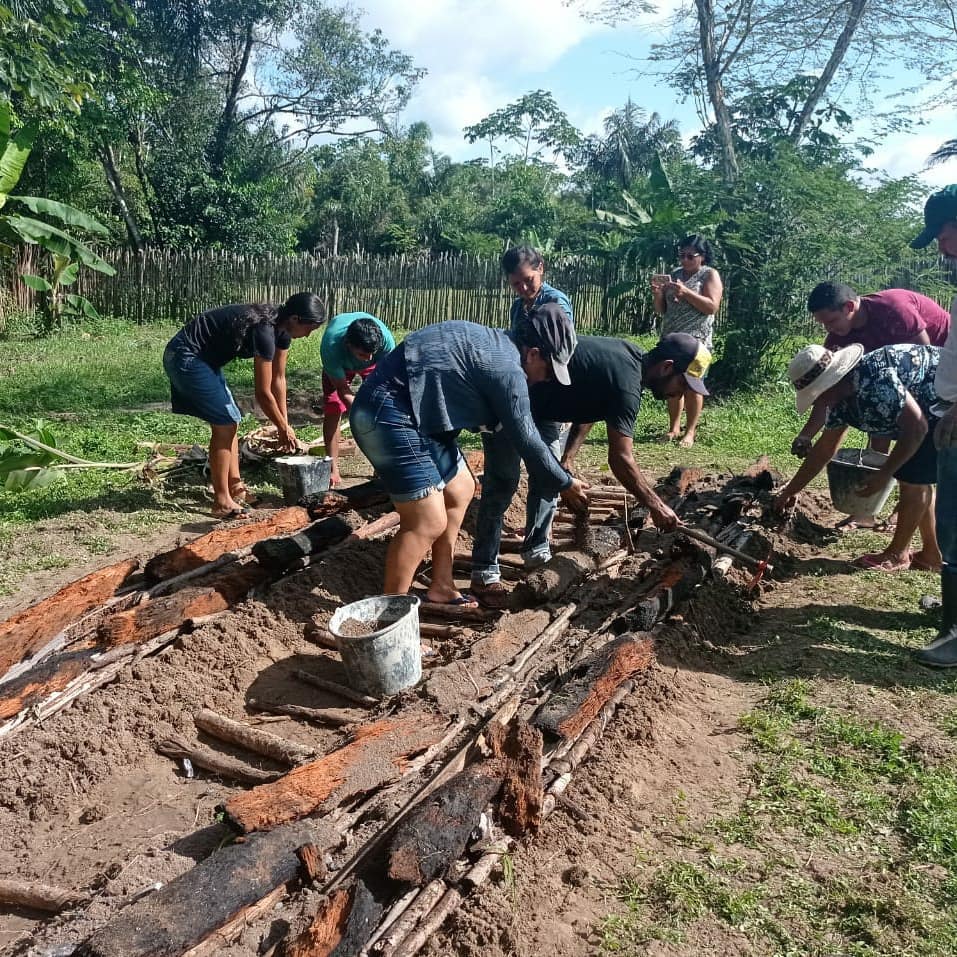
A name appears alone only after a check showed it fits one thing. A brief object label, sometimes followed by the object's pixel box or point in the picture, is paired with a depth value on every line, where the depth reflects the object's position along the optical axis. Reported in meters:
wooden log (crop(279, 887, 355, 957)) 2.16
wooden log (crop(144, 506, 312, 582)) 4.71
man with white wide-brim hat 4.76
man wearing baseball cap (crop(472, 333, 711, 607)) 4.35
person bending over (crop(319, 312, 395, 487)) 5.64
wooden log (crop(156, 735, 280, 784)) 3.25
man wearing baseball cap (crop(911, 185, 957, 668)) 4.06
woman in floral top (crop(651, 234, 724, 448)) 8.07
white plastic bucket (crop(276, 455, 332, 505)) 6.40
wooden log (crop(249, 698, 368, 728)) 3.66
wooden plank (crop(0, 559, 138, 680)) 3.89
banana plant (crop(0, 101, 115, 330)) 6.90
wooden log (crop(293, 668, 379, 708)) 3.73
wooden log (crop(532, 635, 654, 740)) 3.19
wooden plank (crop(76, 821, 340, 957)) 2.07
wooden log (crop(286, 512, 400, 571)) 5.08
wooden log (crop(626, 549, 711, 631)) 4.23
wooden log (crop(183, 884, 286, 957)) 2.21
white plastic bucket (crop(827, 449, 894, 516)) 5.43
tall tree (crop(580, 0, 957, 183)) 13.77
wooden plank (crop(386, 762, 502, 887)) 2.40
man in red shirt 5.12
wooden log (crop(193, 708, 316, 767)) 3.31
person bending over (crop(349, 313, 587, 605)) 3.88
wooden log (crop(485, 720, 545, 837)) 2.78
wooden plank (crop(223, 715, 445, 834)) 2.63
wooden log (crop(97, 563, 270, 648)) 3.92
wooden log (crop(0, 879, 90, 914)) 2.51
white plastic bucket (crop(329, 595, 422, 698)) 3.60
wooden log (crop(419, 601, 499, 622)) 4.53
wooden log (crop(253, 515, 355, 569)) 4.74
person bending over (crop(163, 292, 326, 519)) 5.97
